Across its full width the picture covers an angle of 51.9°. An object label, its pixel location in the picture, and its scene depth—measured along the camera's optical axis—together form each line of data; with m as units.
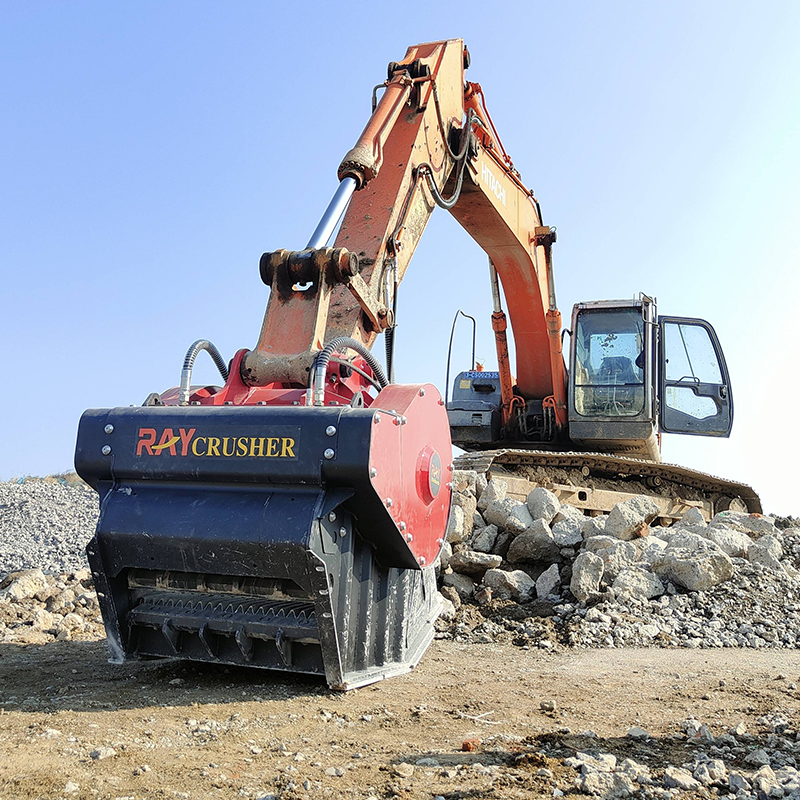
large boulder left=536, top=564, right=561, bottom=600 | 5.36
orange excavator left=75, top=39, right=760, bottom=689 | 2.98
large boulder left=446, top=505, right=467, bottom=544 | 5.67
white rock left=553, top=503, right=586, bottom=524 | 6.28
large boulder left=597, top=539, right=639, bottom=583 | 5.30
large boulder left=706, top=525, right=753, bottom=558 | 5.85
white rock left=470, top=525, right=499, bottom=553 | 5.90
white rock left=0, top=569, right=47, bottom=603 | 5.12
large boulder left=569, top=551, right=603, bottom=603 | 5.14
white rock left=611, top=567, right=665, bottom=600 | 5.17
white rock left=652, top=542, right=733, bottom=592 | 5.24
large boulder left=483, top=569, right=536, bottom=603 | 5.38
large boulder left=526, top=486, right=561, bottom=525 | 6.23
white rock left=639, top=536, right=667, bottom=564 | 5.50
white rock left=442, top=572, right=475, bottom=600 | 5.44
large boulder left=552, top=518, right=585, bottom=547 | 5.79
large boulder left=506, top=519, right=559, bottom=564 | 5.79
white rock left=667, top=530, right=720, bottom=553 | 5.57
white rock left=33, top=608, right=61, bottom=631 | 4.76
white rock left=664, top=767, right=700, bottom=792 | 2.27
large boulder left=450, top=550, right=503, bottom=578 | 5.53
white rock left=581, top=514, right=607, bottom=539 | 5.86
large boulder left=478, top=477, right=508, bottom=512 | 6.36
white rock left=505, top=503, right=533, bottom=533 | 5.96
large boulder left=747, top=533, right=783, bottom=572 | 5.59
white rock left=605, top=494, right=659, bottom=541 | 6.02
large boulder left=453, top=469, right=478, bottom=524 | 6.03
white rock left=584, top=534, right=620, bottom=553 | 5.47
